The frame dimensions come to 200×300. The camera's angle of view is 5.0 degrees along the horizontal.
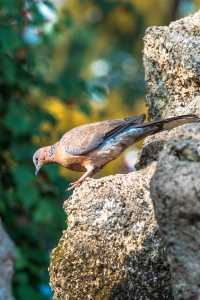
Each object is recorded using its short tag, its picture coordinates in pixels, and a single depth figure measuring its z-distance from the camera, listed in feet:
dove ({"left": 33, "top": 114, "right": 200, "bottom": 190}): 41.81
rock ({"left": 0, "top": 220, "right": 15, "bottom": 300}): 44.88
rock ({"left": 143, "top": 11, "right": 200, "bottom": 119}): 39.51
